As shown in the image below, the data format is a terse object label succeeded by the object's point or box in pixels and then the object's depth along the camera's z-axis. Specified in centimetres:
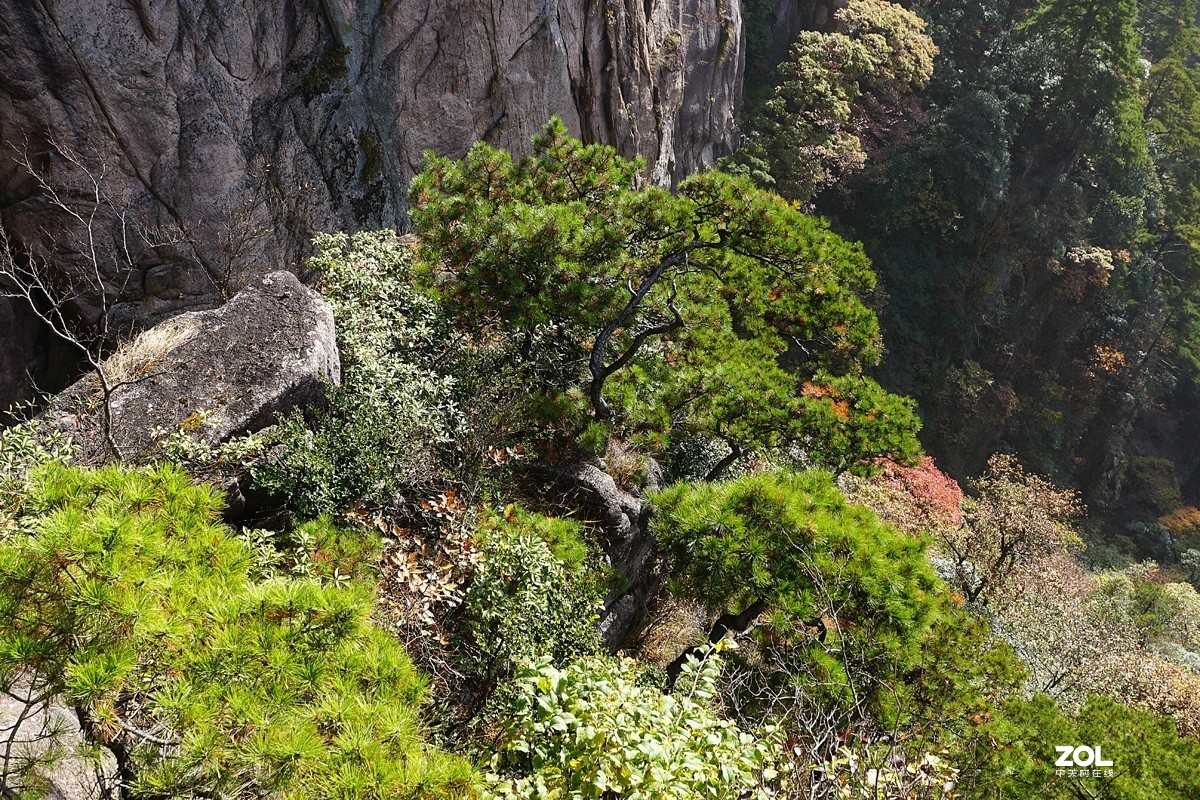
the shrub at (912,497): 1295
